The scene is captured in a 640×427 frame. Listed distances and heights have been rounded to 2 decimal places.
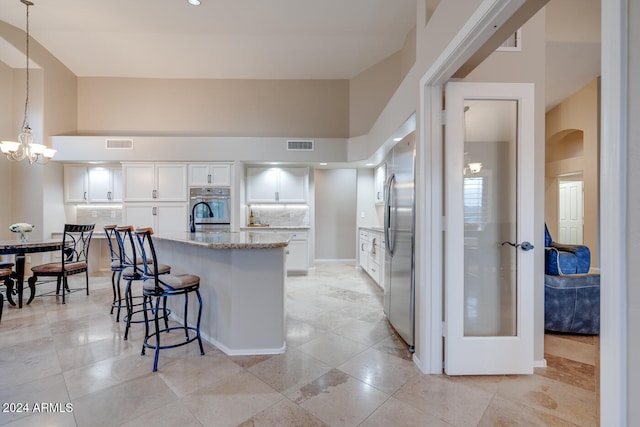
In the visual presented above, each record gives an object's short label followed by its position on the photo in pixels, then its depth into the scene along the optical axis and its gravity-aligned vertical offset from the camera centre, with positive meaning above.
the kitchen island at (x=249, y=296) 2.44 -0.73
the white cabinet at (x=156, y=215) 5.50 -0.07
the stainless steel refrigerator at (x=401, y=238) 2.53 -0.25
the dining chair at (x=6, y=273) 3.37 -0.74
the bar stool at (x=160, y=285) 2.25 -0.61
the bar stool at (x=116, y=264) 3.16 -0.61
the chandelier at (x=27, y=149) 3.98 +0.90
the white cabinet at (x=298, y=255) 5.46 -0.82
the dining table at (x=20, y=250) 3.54 -0.50
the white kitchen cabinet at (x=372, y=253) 4.33 -0.71
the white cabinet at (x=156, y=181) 5.50 +0.58
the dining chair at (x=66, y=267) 3.82 -0.76
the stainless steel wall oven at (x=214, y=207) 5.49 +0.09
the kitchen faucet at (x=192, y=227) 3.94 -0.21
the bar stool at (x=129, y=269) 2.60 -0.58
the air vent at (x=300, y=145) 5.54 +1.30
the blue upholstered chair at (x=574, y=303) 2.84 -0.90
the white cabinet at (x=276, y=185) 5.88 +0.55
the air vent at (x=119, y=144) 5.46 +1.28
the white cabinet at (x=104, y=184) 5.78 +0.55
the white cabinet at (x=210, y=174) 5.51 +0.72
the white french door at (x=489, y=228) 2.15 -0.12
